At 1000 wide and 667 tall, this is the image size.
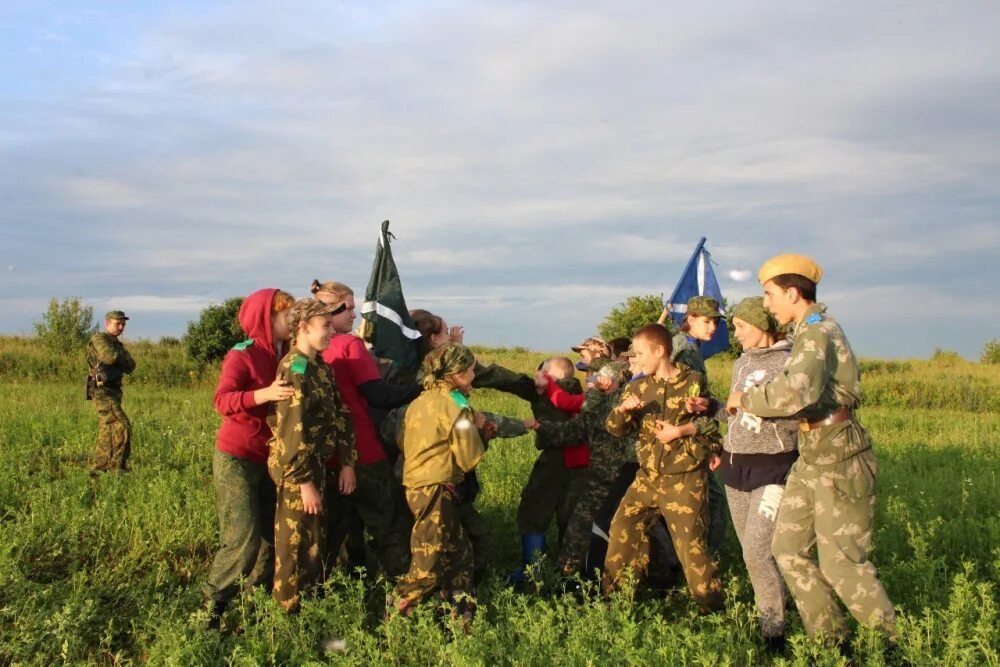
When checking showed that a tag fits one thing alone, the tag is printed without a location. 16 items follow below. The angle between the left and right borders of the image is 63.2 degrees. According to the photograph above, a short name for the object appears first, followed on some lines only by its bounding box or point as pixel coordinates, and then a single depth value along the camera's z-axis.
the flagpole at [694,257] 7.71
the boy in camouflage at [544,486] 6.02
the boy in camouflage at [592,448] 5.66
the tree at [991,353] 38.45
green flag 5.86
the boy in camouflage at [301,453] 4.48
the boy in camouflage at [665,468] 4.80
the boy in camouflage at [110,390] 9.91
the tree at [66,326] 29.14
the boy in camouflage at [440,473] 4.77
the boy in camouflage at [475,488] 5.12
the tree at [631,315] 27.20
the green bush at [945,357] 30.67
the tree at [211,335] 26.66
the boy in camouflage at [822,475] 3.95
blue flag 7.77
